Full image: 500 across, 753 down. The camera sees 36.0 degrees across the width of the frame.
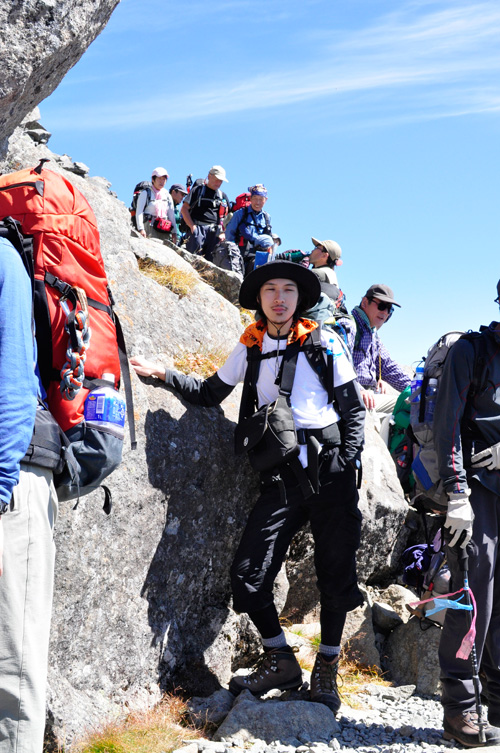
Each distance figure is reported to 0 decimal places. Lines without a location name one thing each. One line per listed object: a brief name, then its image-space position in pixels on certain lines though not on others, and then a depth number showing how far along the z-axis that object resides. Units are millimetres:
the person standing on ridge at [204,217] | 16969
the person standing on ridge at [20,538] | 3430
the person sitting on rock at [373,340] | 10391
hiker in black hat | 6383
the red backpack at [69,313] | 4066
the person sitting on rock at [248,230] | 16875
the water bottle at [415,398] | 6746
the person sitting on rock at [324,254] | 10797
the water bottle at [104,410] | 4230
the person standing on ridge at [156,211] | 17156
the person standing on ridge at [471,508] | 6012
